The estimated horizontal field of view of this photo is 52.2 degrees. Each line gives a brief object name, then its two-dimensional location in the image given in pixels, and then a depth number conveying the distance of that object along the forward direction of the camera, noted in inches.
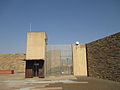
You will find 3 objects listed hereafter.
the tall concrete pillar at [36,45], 677.3
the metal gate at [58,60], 719.1
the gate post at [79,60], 684.1
